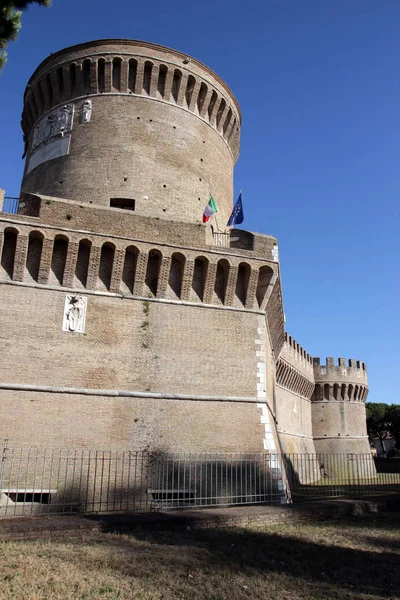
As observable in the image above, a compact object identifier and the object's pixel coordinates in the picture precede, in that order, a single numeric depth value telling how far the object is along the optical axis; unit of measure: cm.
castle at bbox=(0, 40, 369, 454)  1166
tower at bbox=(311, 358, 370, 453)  3328
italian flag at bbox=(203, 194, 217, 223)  1473
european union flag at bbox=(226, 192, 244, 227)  1560
